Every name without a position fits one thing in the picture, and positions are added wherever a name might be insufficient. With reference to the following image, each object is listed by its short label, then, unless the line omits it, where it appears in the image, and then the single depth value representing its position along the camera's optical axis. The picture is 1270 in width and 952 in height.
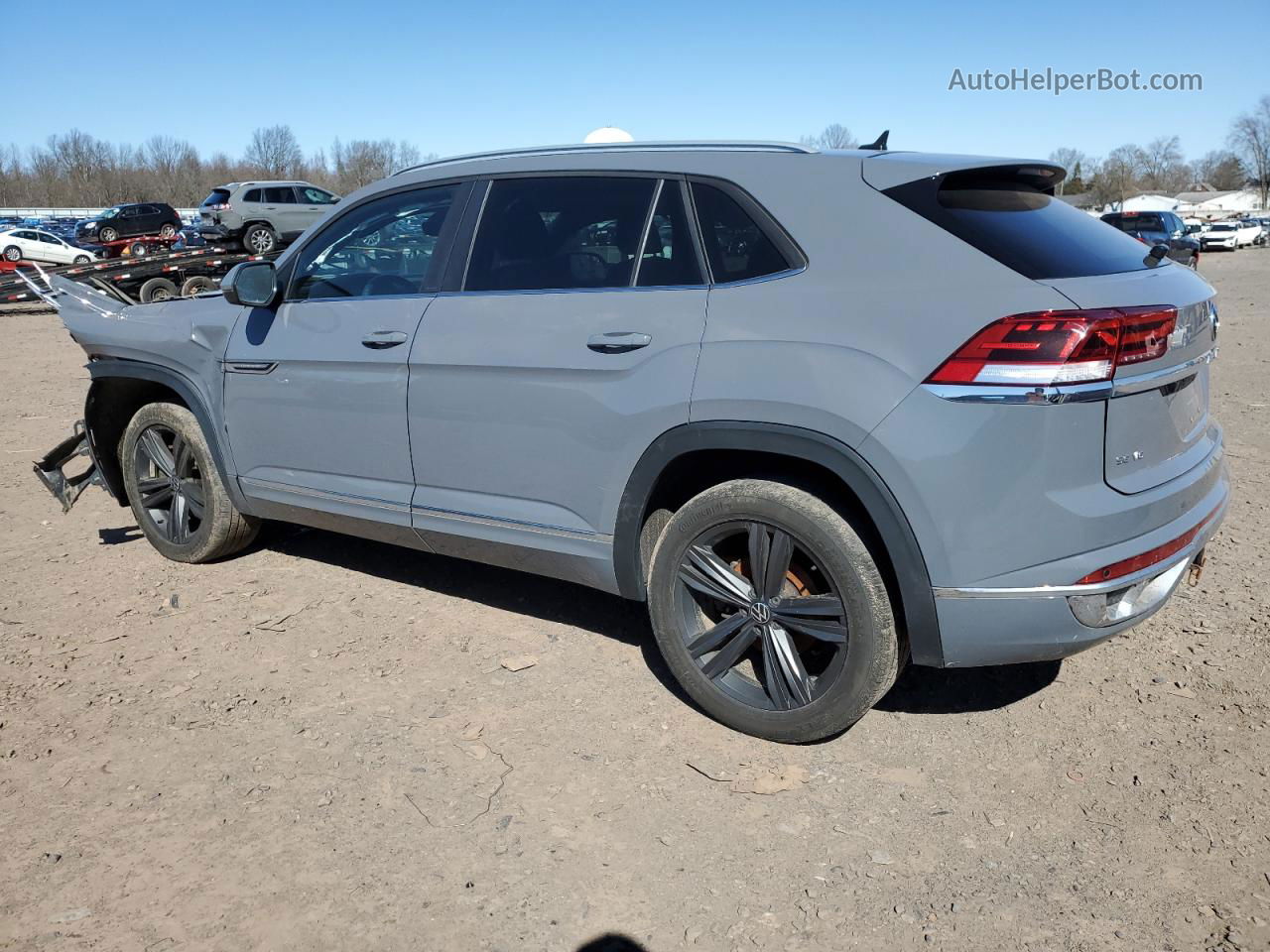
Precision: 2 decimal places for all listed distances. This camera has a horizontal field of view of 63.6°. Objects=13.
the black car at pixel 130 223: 36.22
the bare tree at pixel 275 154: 101.62
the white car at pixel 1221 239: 45.31
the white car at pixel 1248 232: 49.16
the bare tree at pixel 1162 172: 128.88
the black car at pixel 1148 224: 27.30
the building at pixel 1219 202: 102.25
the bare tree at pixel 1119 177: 96.06
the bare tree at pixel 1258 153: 106.19
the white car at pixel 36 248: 31.42
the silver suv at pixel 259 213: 26.42
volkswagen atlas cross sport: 2.75
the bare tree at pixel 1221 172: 121.86
